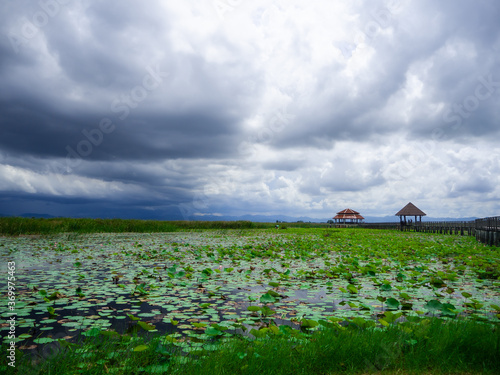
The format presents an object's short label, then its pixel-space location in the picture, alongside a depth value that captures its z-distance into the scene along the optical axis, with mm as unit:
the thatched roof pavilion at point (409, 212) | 40331
